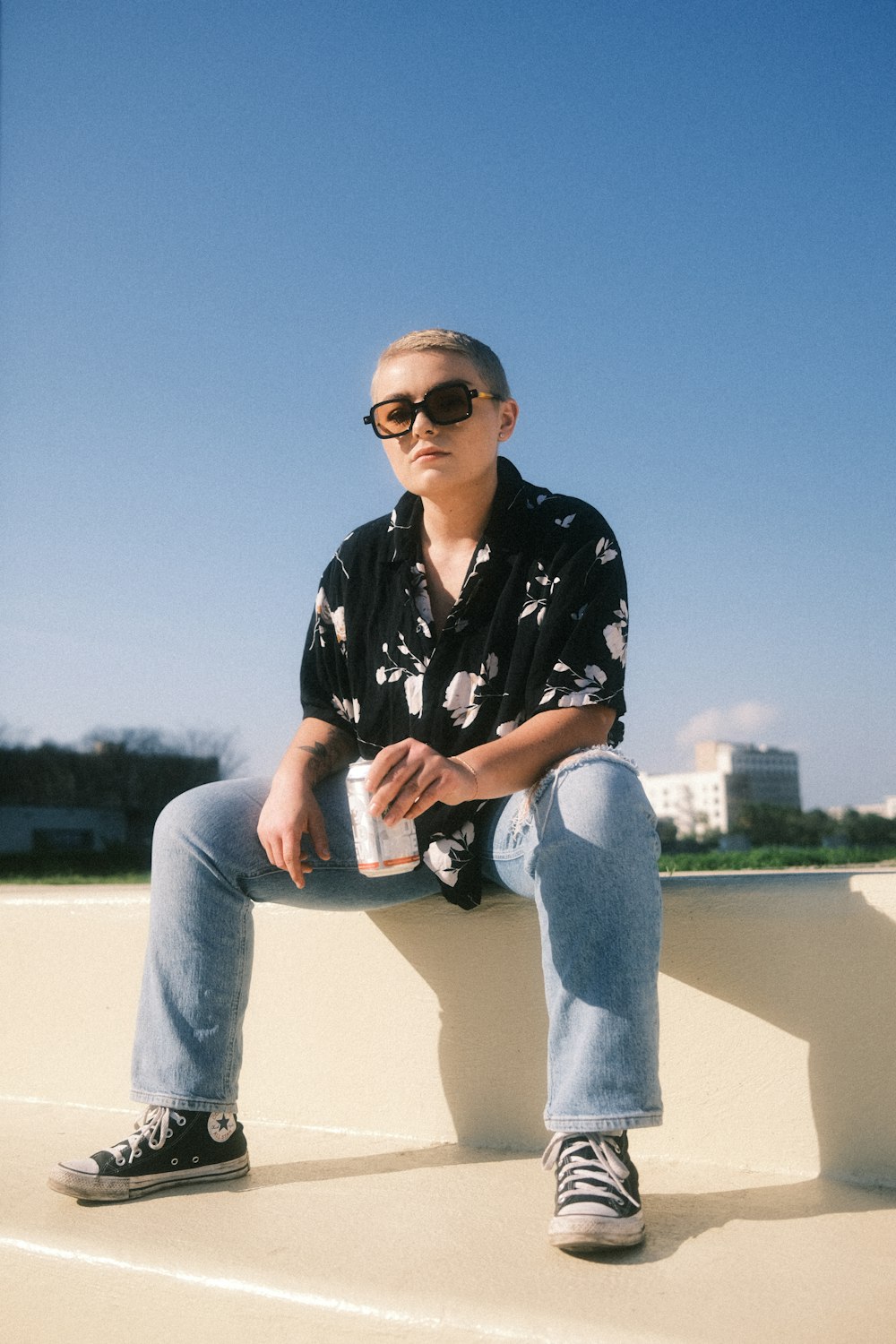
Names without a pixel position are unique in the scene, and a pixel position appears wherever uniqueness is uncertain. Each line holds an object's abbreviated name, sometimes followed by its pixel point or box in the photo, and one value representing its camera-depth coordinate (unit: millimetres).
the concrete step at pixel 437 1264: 1211
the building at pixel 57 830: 46969
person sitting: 1498
